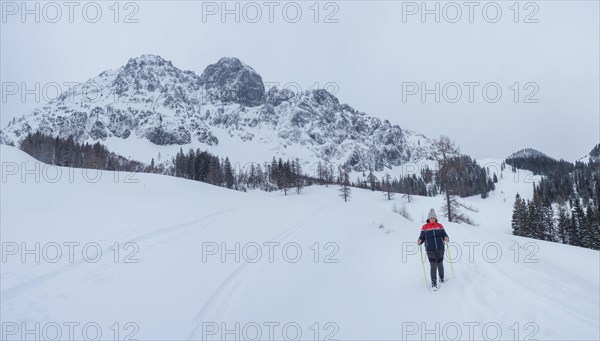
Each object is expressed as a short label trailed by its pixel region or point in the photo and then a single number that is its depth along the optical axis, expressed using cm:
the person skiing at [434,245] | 906
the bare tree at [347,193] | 7443
